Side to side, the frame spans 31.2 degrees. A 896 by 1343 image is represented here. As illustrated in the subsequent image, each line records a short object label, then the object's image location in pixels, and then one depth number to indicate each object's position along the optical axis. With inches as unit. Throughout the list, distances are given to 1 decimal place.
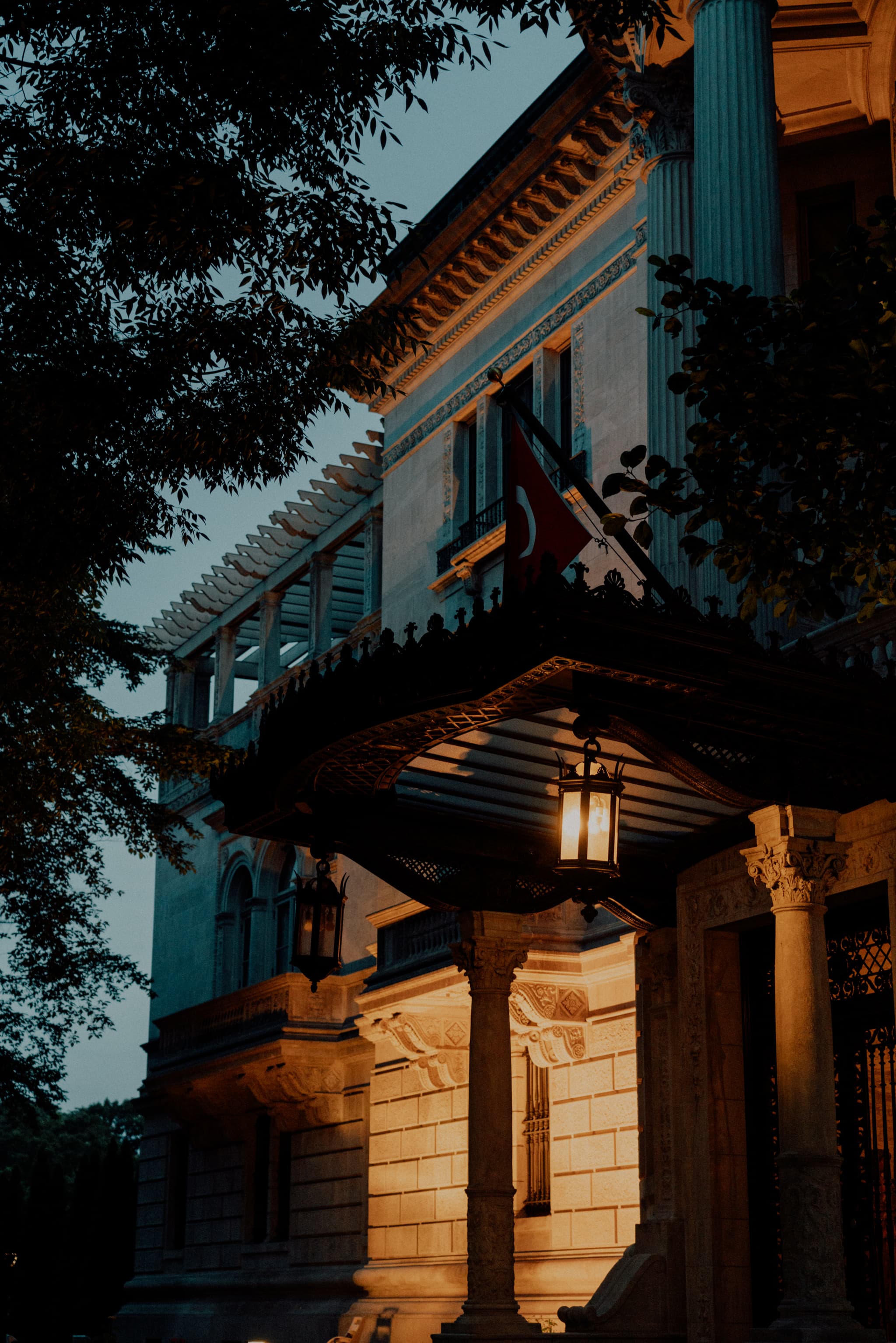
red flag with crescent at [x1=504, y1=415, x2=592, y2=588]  522.9
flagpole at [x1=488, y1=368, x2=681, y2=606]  441.4
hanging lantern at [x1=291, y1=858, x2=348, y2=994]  493.0
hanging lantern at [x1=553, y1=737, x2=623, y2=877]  391.2
